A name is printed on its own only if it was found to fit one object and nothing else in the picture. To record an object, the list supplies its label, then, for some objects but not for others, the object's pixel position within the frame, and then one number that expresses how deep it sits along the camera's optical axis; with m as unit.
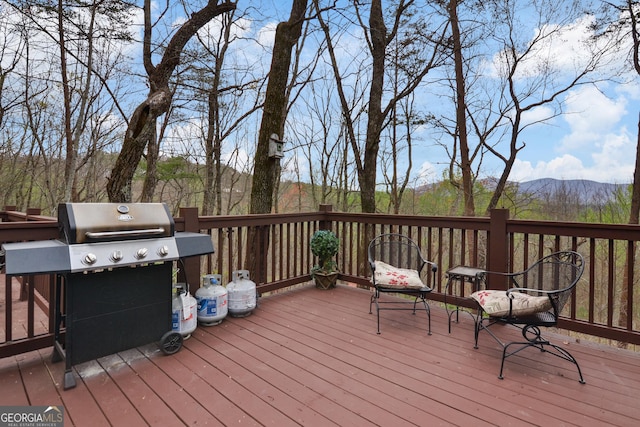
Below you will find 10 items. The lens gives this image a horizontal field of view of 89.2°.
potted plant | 4.04
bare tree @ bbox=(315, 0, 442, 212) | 6.11
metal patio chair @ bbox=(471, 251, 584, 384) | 2.23
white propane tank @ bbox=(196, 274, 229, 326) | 2.90
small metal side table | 2.76
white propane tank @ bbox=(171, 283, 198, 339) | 2.55
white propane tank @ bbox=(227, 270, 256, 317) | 3.13
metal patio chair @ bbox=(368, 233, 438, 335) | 2.96
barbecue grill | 1.92
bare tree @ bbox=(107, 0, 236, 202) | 4.32
